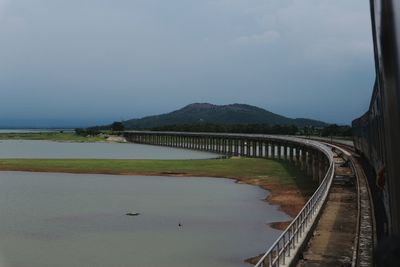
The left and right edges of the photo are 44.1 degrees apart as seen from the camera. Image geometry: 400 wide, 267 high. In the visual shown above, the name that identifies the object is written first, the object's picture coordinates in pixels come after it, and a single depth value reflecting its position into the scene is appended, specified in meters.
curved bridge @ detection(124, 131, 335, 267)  13.54
